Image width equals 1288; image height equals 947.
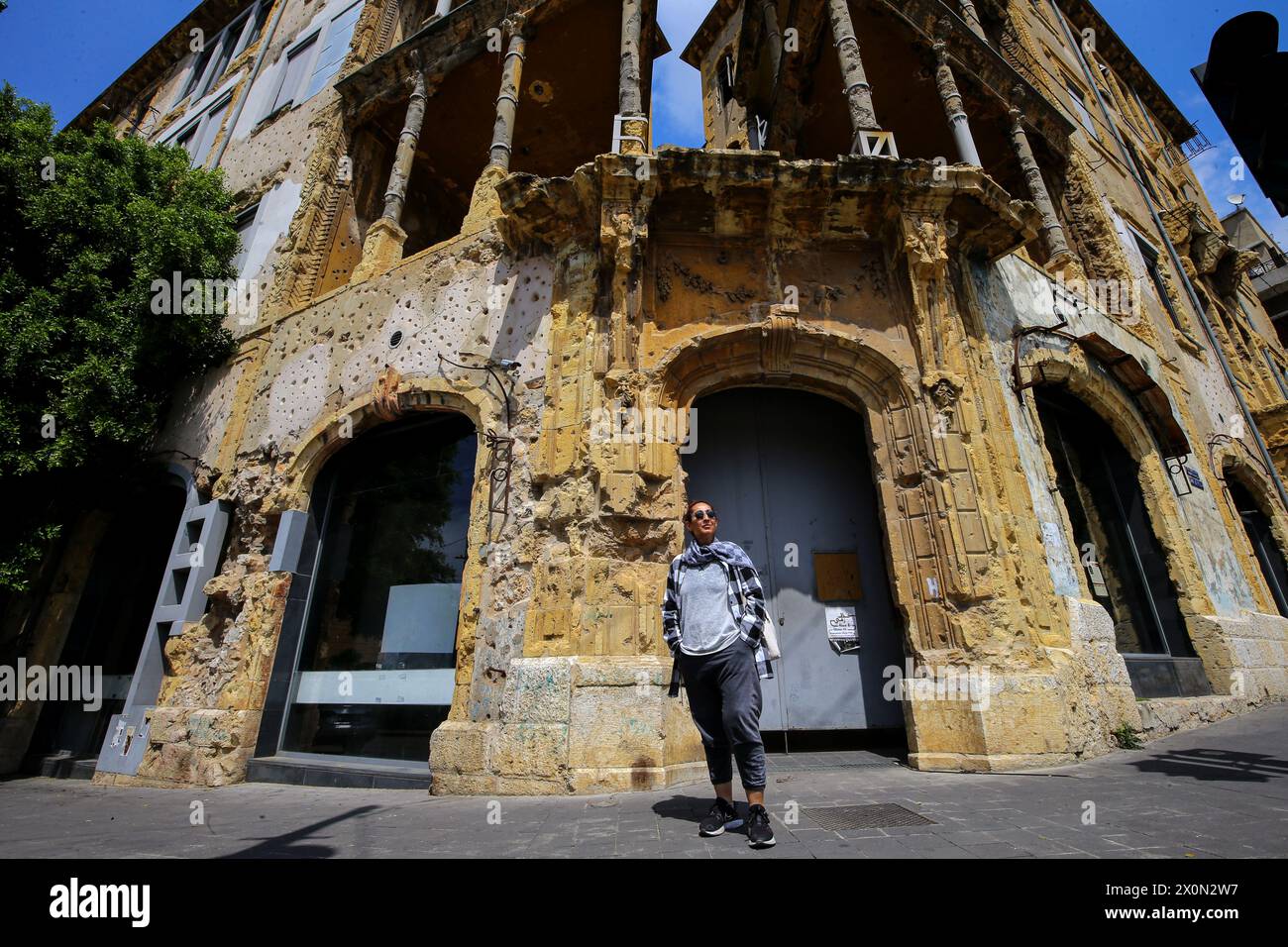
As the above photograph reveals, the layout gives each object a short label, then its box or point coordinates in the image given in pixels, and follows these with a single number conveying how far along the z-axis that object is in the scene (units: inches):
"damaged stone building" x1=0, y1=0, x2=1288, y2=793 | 215.9
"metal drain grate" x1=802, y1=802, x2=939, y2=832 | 127.9
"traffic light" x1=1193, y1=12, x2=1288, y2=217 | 80.8
